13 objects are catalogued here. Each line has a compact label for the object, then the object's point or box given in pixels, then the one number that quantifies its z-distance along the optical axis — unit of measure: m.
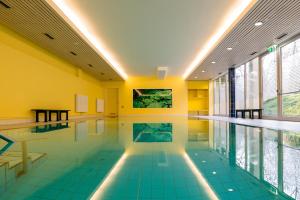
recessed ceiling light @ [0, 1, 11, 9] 3.26
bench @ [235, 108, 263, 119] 6.26
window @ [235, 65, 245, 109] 7.78
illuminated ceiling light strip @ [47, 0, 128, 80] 3.61
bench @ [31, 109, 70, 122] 5.24
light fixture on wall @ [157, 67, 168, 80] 8.82
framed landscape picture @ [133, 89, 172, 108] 11.11
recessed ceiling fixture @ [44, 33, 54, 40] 4.55
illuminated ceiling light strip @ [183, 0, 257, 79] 3.67
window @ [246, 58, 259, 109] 6.76
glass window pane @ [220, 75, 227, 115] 9.68
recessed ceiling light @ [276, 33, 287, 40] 4.53
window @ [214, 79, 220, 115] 10.58
